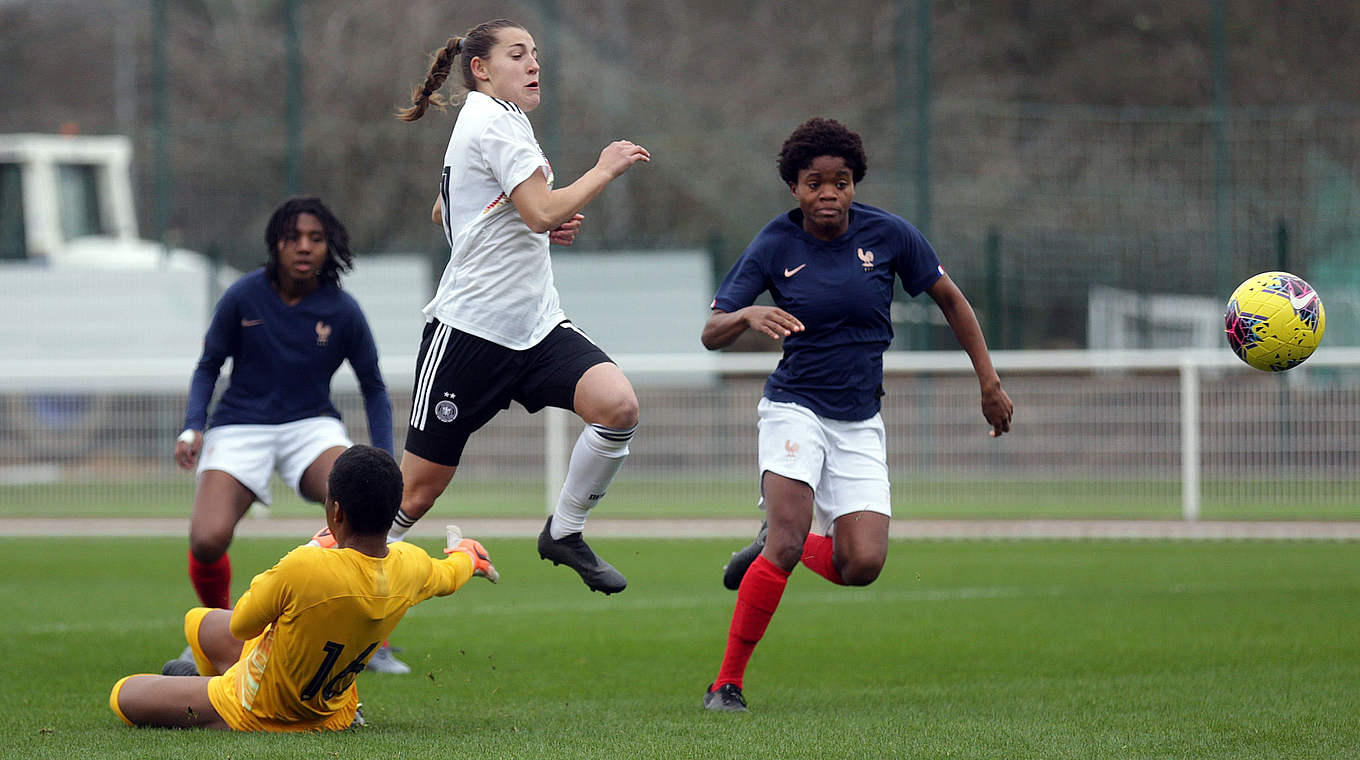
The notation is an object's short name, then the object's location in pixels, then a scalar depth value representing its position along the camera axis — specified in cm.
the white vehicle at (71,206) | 4316
